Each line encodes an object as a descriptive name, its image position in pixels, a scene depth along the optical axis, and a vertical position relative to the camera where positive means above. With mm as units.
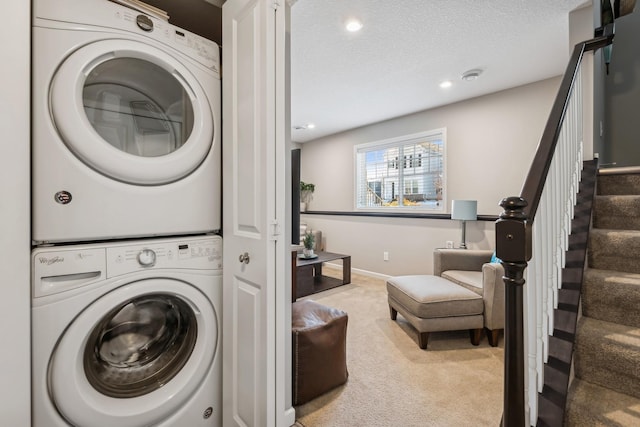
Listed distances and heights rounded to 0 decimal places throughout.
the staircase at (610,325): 1007 -469
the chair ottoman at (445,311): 2176 -720
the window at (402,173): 3771 +625
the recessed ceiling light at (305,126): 4416 +1399
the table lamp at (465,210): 3106 +68
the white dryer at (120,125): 981 +366
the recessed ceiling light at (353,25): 1962 +1328
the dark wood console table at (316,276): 3439 -785
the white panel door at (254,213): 1104 +15
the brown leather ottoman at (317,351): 1561 -756
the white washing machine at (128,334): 978 -469
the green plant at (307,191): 5438 +485
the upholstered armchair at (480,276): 2164 -526
